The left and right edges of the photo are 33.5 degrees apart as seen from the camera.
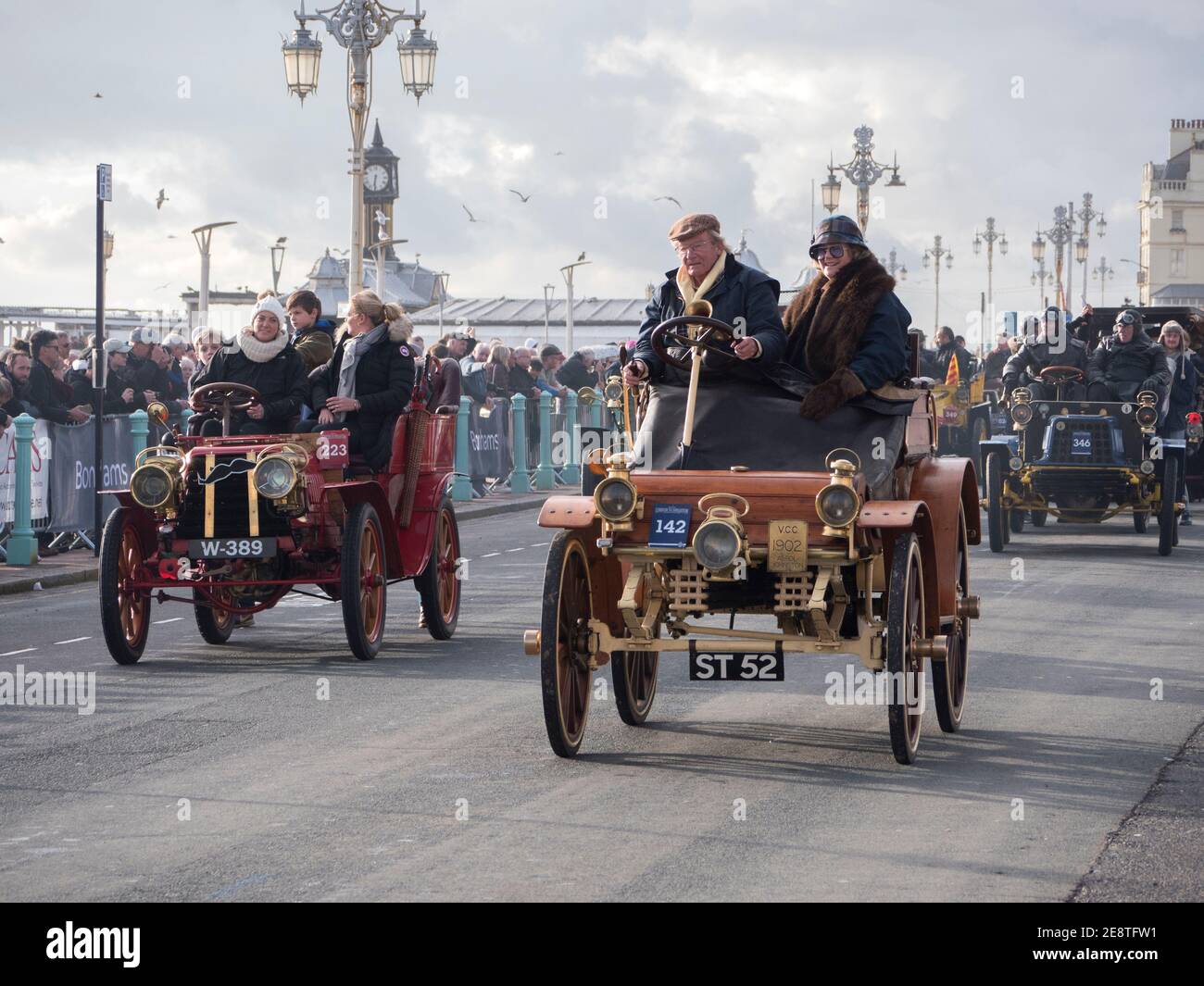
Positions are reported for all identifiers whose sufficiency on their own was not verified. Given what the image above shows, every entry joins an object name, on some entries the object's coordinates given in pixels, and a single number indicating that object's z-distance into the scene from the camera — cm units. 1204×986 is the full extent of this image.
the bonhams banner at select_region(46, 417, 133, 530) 1788
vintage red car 1143
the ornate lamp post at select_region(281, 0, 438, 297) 2216
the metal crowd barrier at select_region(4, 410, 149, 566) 1705
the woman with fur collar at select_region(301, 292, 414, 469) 1230
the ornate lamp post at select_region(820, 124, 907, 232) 3550
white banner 1689
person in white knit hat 1248
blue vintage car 1892
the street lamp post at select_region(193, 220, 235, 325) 3128
